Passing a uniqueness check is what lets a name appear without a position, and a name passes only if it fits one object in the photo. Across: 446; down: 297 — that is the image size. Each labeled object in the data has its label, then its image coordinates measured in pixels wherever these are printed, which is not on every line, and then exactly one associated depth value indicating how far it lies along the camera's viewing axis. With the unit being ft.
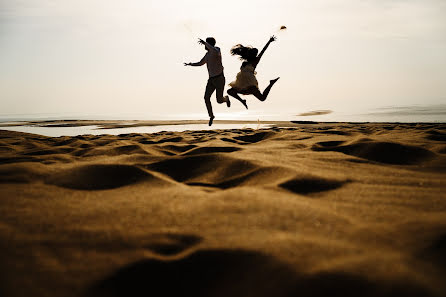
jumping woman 19.47
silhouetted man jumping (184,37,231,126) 20.98
